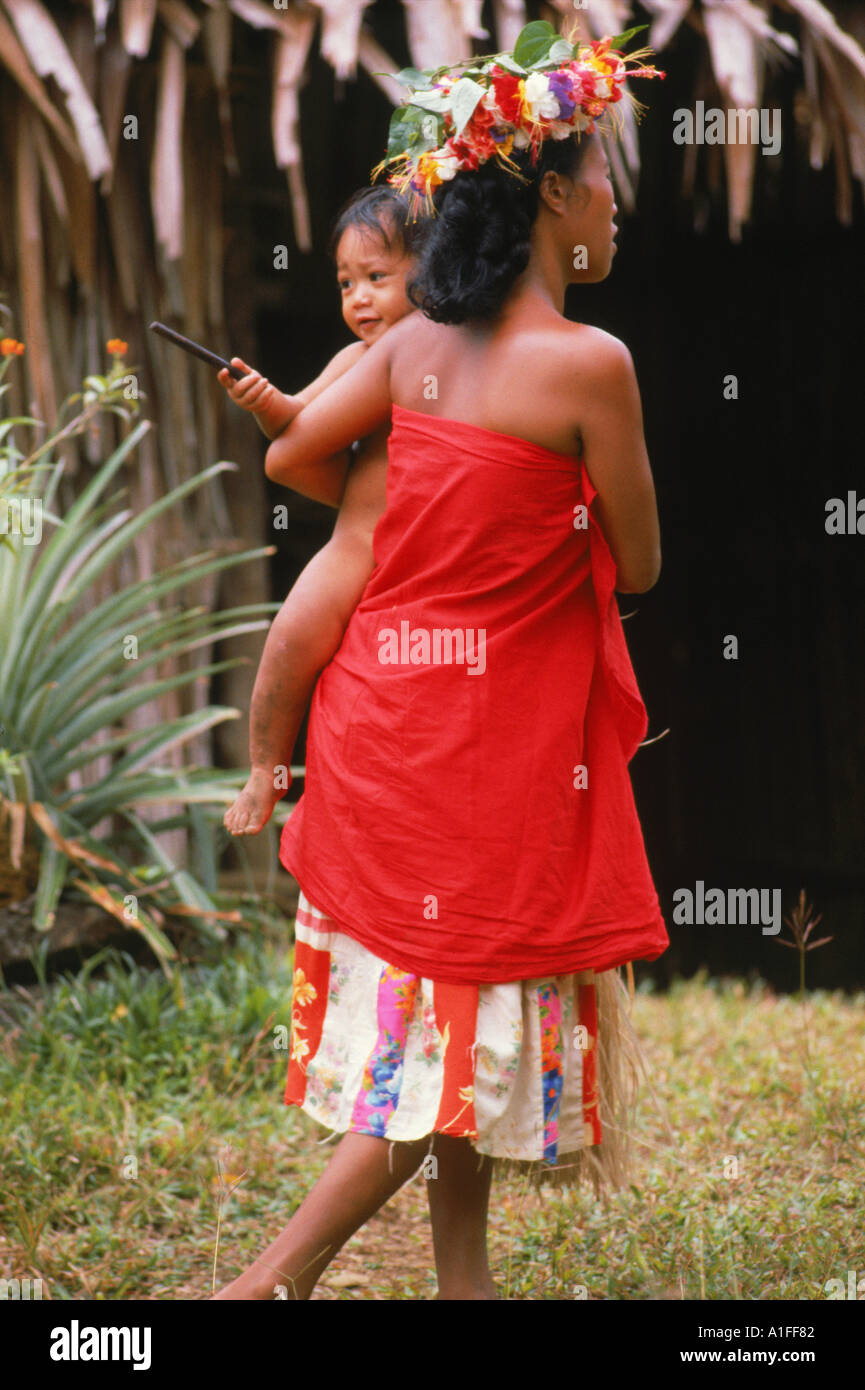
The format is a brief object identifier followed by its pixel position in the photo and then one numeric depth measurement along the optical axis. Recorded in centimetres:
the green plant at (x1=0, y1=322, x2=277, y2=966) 351
